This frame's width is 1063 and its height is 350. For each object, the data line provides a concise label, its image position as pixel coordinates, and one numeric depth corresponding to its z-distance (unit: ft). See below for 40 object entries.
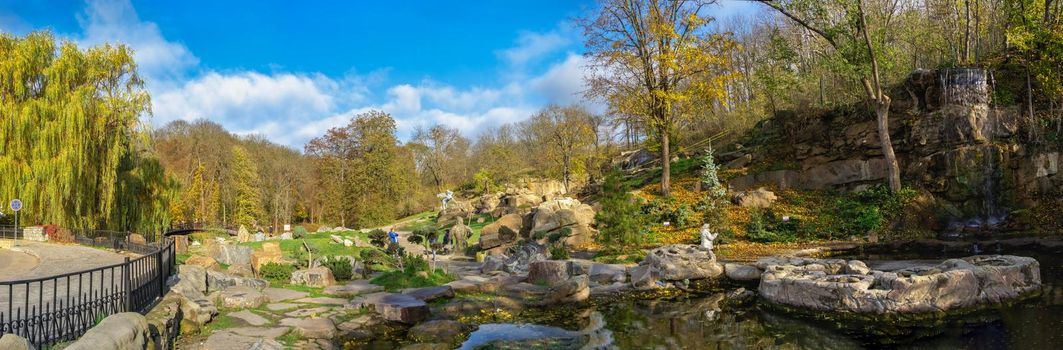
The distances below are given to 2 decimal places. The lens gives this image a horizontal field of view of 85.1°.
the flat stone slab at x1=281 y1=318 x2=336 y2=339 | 29.07
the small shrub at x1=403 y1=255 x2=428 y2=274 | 44.96
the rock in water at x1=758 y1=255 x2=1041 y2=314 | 32.68
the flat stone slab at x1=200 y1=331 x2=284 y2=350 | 25.00
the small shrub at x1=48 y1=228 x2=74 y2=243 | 68.49
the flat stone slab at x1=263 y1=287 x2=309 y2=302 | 37.08
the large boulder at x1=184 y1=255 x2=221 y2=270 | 48.44
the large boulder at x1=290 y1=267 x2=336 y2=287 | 43.83
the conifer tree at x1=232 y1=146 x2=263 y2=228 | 159.53
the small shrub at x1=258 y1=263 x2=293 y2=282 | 46.78
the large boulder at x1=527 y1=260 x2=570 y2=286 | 44.52
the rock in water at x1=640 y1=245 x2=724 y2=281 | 46.98
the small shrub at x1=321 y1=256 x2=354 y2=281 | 46.24
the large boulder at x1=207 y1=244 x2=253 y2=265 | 53.57
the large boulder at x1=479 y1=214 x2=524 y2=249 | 74.18
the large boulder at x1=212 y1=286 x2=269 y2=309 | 33.73
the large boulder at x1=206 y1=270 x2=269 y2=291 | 40.13
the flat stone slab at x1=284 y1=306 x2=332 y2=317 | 32.71
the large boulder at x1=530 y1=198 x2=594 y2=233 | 73.97
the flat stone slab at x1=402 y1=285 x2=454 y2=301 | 37.35
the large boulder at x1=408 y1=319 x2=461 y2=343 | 29.73
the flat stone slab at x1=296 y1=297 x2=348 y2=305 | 36.45
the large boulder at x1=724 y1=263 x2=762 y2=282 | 46.15
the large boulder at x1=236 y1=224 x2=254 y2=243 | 94.56
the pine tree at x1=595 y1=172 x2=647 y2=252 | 60.44
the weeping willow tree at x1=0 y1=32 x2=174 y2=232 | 68.74
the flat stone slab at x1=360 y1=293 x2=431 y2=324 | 32.55
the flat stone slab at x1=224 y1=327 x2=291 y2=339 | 27.91
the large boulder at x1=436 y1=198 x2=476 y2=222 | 135.95
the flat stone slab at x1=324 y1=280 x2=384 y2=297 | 40.19
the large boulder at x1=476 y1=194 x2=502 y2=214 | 137.39
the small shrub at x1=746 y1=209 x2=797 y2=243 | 67.00
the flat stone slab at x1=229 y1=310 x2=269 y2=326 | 30.48
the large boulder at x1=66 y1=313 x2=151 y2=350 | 17.72
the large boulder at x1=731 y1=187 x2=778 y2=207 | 77.71
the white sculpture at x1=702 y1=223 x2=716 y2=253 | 52.90
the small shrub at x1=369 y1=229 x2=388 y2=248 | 61.62
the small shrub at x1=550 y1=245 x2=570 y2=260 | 56.29
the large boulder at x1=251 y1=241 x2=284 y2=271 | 51.56
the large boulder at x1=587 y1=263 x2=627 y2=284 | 47.14
